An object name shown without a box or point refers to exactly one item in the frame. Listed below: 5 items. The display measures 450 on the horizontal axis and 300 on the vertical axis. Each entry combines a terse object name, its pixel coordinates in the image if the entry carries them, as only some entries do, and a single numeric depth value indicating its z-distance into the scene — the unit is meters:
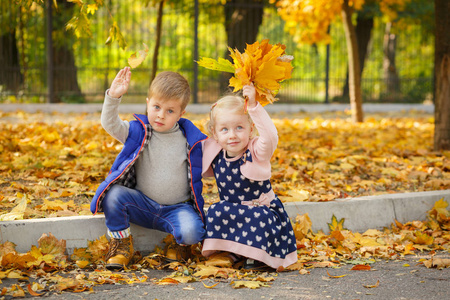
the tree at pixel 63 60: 13.23
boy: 3.25
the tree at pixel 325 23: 8.90
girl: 3.20
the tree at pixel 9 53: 12.58
